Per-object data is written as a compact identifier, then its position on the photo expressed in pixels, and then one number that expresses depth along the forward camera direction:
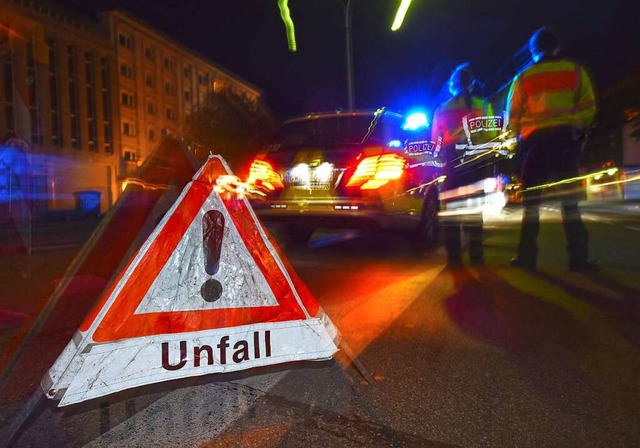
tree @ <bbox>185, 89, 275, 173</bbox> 32.38
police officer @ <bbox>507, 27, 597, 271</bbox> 5.60
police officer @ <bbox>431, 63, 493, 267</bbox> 6.23
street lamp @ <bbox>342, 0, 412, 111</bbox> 14.39
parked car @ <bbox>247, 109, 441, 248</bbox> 6.09
